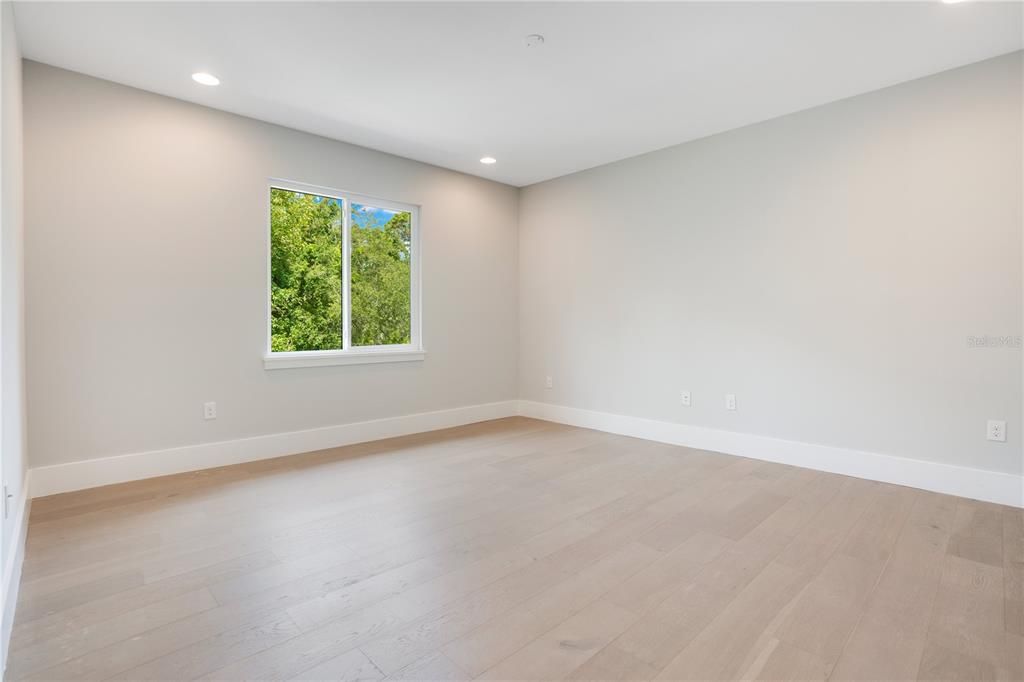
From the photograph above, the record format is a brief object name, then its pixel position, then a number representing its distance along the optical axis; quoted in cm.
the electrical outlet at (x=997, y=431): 284
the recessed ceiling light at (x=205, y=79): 301
